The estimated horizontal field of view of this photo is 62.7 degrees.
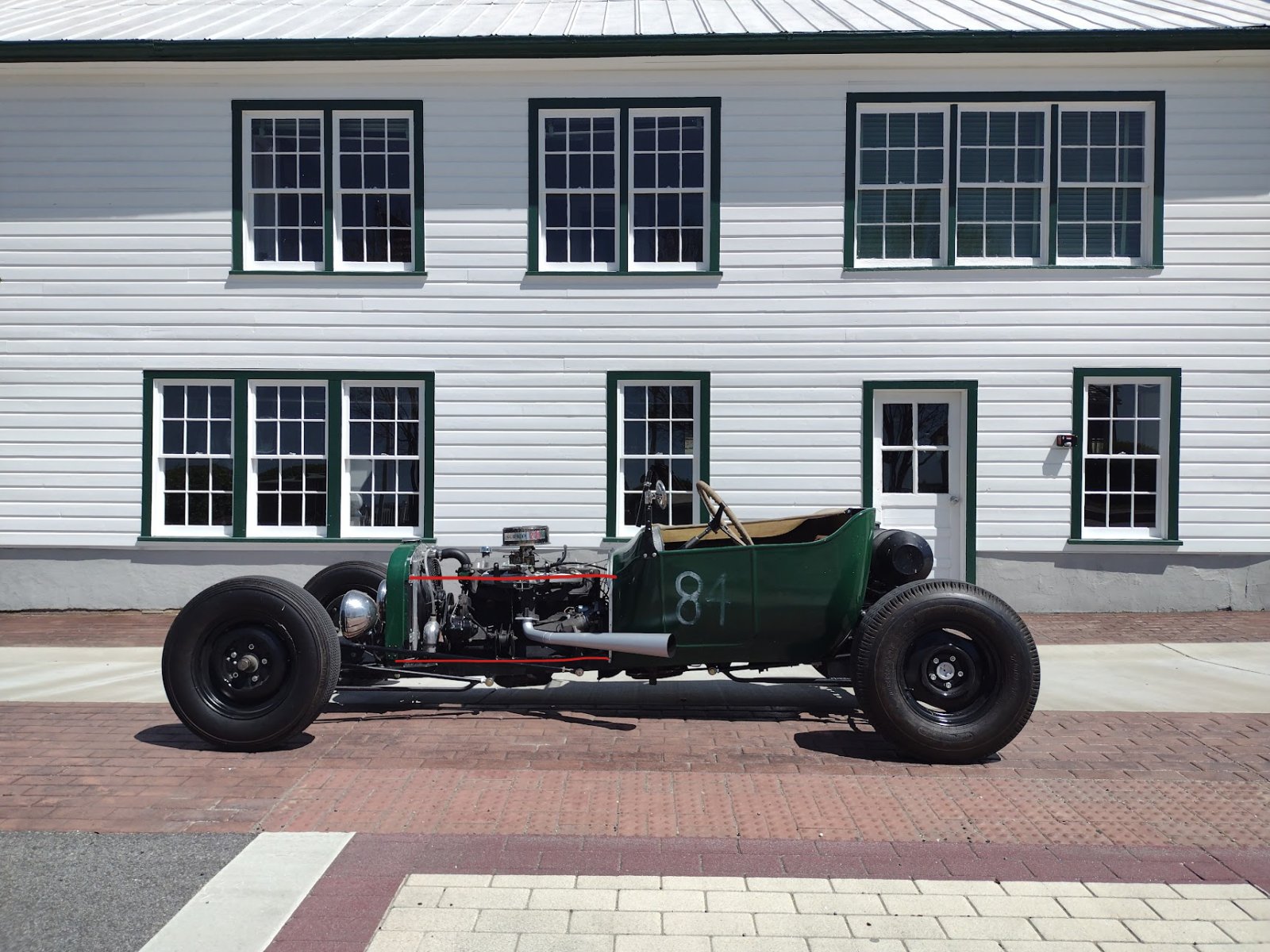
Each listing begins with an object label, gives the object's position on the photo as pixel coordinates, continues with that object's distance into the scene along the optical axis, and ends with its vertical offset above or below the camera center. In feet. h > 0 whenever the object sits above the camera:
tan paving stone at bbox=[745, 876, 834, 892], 13.16 -5.43
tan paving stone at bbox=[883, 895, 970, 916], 12.53 -5.42
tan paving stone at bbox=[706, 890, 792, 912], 12.55 -5.43
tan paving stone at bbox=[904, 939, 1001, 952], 11.56 -5.41
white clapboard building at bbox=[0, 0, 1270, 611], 37.42 +5.74
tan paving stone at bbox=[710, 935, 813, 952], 11.59 -5.45
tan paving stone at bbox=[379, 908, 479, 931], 12.03 -5.44
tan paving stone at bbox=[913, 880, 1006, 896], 13.08 -5.42
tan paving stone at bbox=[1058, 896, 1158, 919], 12.40 -5.39
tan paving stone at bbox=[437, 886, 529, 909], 12.63 -5.44
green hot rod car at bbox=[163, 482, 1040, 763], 18.85 -3.36
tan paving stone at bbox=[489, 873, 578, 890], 13.21 -5.44
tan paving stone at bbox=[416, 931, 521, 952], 11.55 -5.45
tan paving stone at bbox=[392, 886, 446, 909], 12.68 -5.45
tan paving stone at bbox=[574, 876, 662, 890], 13.20 -5.44
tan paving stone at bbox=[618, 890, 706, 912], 12.55 -5.43
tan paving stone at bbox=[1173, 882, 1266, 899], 13.01 -5.40
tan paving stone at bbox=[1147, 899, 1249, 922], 12.39 -5.38
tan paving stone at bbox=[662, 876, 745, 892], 13.17 -5.43
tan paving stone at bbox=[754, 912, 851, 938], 11.96 -5.43
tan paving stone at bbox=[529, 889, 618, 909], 12.62 -5.43
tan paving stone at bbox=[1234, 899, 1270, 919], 12.45 -5.38
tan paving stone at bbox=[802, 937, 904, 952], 11.57 -5.43
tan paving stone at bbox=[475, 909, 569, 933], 12.03 -5.44
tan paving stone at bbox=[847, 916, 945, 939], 11.89 -5.42
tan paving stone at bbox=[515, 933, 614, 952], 11.57 -5.46
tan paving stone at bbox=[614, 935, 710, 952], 11.58 -5.45
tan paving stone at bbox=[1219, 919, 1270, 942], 11.79 -5.36
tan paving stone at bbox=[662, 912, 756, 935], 11.96 -5.43
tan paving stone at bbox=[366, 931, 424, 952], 11.53 -5.46
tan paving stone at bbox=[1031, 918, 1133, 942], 11.78 -5.38
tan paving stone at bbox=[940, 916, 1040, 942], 11.87 -5.40
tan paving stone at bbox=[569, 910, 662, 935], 11.96 -5.43
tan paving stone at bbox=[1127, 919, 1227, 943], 11.77 -5.37
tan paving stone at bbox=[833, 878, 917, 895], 13.17 -5.43
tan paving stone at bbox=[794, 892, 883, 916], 12.55 -5.43
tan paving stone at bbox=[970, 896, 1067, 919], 12.47 -5.41
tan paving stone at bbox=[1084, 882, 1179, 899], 13.00 -5.40
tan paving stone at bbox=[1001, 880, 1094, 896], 13.05 -5.40
